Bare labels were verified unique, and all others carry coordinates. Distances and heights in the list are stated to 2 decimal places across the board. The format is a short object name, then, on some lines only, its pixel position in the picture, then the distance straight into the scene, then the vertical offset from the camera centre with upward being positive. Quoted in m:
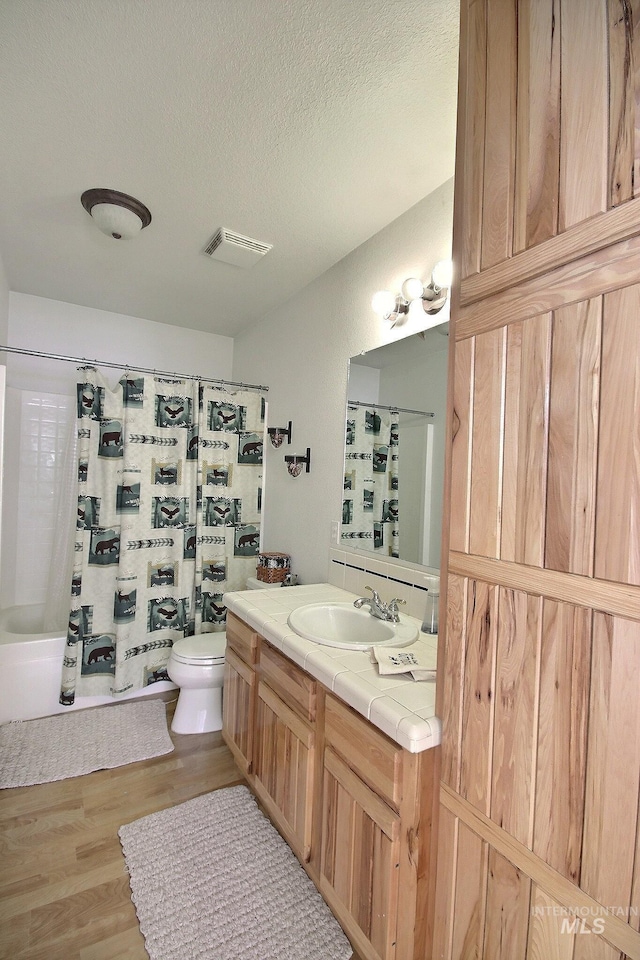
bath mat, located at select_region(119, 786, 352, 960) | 1.32 -1.38
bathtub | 2.42 -1.14
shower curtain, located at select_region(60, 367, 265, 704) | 2.56 -0.30
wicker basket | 2.64 -0.55
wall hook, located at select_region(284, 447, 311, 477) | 2.65 +0.07
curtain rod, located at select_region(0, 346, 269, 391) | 2.32 +0.59
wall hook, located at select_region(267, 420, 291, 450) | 2.86 +0.25
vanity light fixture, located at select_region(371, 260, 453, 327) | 1.70 +0.75
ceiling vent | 2.18 +1.13
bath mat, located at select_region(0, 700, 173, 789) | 2.05 -1.38
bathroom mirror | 1.78 +0.13
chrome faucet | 1.72 -0.50
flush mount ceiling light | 1.90 +1.11
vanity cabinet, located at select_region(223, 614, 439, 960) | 1.05 -0.92
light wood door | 0.69 -0.02
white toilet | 2.31 -1.08
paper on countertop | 1.26 -0.53
